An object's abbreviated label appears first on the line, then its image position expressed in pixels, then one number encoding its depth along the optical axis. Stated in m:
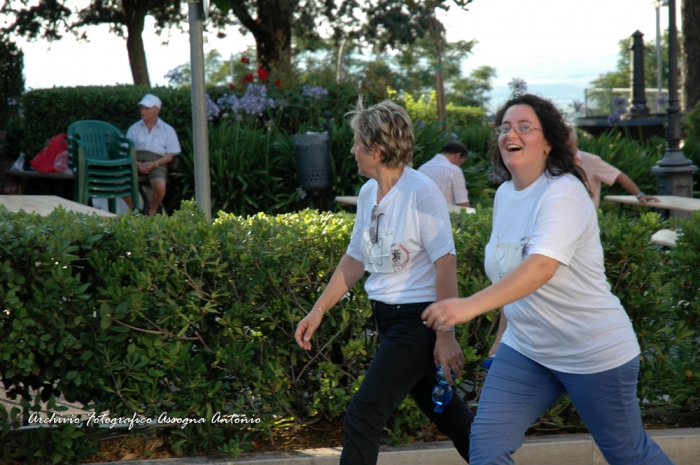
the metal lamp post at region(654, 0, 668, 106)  41.97
